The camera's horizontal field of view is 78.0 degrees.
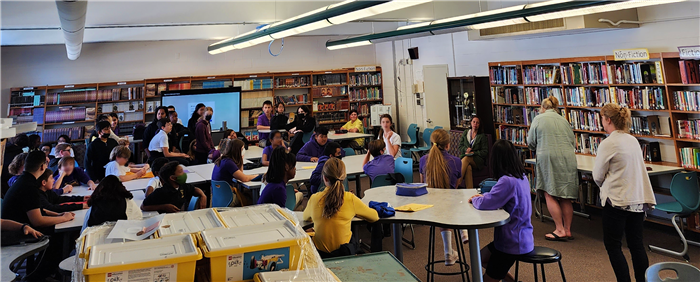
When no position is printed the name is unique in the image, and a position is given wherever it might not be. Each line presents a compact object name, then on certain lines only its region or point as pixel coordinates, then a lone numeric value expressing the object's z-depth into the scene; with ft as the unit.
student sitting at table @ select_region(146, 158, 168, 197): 14.35
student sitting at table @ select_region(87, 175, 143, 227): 10.71
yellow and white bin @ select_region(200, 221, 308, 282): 4.88
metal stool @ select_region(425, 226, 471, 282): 12.00
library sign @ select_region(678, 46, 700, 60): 14.93
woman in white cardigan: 10.80
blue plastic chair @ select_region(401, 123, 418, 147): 31.62
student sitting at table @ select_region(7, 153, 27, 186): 13.61
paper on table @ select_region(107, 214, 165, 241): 5.30
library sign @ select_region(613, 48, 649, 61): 16.56
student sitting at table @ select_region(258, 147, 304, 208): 11.35
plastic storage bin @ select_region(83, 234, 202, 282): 4.44
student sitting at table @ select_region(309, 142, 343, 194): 14.72
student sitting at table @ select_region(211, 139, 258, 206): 15.08
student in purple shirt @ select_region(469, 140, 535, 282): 9.87
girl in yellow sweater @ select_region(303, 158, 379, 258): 9.68
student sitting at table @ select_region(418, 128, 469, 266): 13.80
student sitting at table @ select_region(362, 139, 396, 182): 16.62
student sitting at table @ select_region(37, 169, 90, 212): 12.42
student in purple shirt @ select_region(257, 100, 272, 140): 28.86
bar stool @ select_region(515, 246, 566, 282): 9.59
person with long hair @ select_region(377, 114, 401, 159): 20.79
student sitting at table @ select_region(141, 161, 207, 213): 12.96
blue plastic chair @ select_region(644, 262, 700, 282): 6.89
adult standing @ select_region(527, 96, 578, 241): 16.03
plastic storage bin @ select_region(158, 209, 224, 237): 5.55
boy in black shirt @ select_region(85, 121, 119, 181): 19.15
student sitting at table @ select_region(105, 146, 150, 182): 17.15
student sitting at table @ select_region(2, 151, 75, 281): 11.60
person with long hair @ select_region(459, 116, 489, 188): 21.26
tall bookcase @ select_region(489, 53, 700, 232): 15.97
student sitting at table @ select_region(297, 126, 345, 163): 20.21
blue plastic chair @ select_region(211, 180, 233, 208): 14.46
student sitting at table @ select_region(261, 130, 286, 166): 19.25
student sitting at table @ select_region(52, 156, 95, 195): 15.75
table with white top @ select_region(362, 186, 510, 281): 9.62
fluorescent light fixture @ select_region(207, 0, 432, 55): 11.33
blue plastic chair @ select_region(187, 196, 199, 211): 13.61
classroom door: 30.32
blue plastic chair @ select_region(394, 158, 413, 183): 16.90
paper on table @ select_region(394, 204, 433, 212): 10.71
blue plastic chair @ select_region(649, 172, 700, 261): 13.70
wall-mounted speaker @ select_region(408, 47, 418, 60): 33.32
